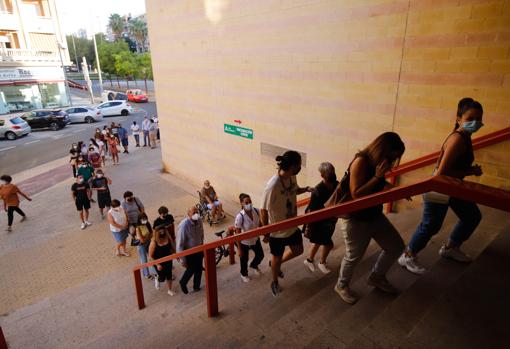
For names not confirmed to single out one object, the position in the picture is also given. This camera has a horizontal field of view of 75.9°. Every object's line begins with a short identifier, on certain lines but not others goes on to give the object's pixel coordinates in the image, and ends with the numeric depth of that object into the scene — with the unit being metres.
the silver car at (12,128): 20.17
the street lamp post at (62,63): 32.28
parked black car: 22.81
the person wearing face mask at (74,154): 11.40
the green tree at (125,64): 43.03
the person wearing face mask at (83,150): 12.42
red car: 35.91
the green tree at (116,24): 69.25
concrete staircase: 2.38
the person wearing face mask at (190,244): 4.88
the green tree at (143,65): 44.06
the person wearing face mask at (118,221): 6.79
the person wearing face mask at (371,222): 2.49
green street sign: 9.08
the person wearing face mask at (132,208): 6.80
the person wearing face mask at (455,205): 2.80
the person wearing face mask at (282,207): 3.32
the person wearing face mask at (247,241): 4.61
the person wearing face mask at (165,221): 5.29
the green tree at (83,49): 64.50
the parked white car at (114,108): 27.39
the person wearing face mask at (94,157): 12.02
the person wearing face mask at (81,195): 8.55
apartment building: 28.62
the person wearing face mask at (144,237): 5.98
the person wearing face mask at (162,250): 5.16
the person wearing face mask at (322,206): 3.83
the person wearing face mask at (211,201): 8.83
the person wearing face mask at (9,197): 8.71
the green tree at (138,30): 63.53
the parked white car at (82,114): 25.00
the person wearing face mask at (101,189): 8.83
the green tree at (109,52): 46.56
